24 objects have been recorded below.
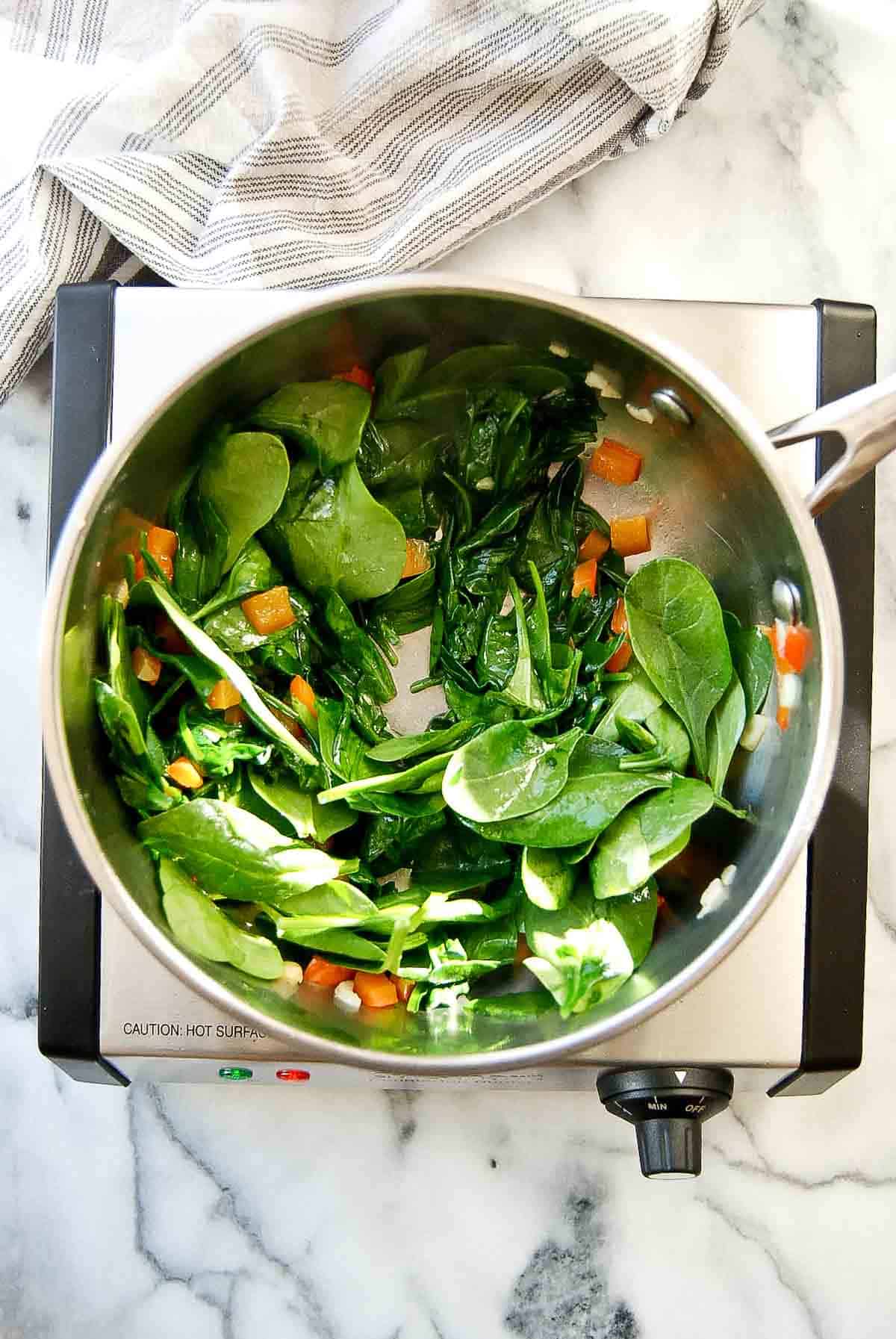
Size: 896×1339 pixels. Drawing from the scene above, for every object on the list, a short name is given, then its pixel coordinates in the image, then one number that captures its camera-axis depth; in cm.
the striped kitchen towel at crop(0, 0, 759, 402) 92
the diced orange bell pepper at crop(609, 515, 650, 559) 88
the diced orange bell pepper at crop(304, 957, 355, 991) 80
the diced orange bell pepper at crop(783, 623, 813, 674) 73
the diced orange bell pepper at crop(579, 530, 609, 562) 89
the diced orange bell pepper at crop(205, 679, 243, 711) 81
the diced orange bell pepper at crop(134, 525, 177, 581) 80
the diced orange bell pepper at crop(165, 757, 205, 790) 79
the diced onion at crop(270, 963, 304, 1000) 76
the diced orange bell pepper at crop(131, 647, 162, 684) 82
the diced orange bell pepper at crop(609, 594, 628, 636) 88
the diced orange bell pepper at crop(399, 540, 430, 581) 88
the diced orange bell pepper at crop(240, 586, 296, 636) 85
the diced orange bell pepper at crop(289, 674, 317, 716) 85
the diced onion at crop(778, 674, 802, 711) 75
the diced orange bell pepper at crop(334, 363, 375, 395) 83
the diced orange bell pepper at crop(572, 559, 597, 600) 88
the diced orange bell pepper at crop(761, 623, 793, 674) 76
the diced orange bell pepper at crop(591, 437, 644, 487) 88
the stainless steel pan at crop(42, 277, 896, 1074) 68
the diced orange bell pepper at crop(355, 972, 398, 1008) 80
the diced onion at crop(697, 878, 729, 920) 77
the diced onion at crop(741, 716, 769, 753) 79
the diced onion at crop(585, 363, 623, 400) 81
